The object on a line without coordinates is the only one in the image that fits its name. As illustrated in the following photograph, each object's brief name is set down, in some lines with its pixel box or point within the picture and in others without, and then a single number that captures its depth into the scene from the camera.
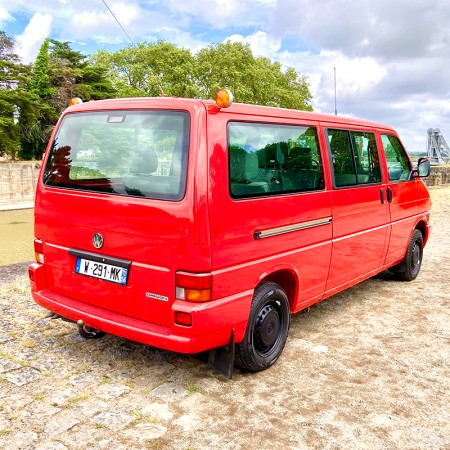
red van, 3.05
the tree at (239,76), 43.38
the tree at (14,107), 35.03
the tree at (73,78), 42.84
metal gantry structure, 71.31
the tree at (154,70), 42.69
